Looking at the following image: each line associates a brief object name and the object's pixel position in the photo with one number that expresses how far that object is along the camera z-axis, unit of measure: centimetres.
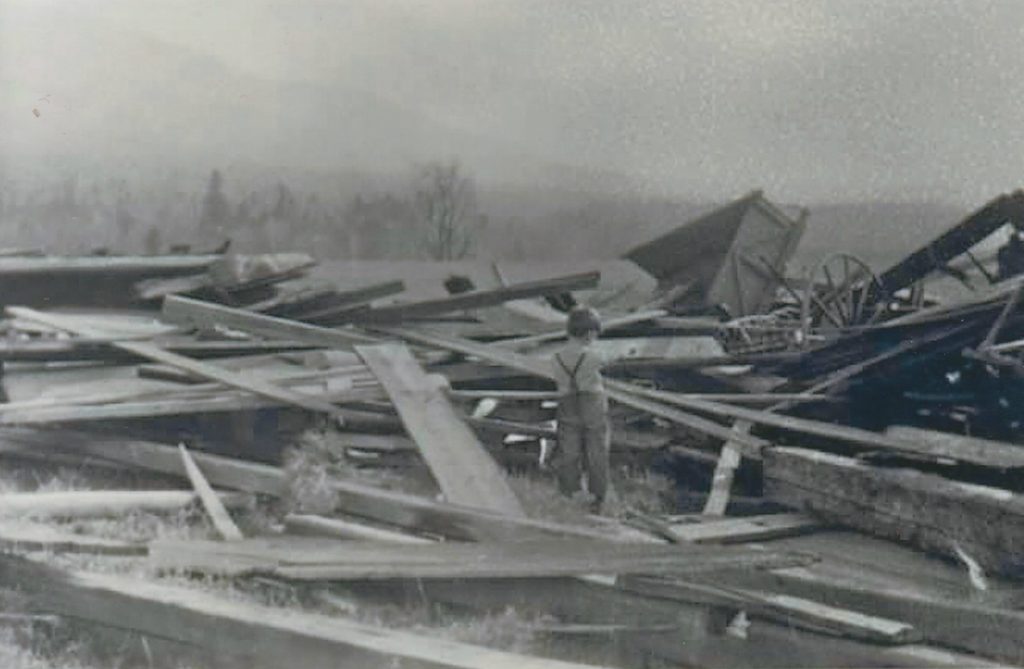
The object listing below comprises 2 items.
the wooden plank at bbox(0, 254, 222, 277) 993
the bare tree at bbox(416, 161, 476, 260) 2372
